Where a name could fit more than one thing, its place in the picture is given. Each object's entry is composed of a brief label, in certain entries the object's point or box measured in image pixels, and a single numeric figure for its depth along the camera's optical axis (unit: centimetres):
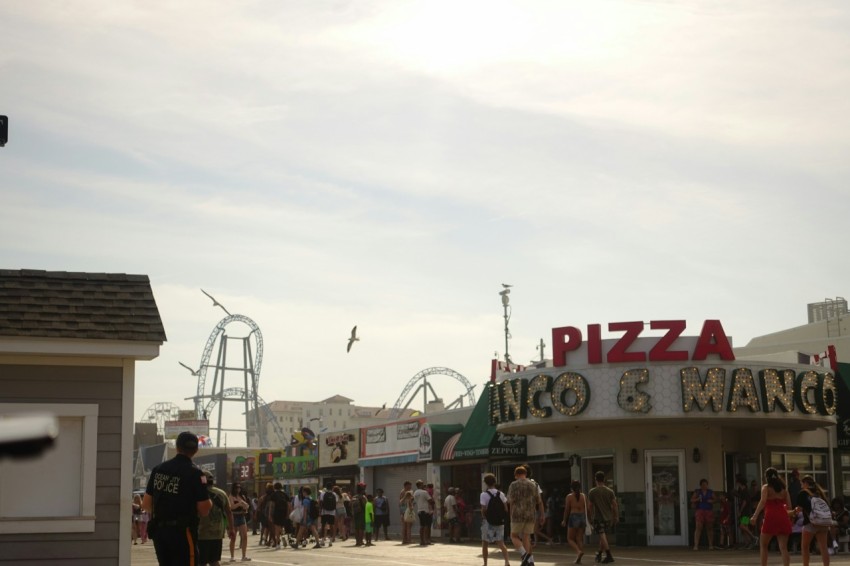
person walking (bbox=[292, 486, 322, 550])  2973
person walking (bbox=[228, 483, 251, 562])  2312
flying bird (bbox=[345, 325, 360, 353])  5663
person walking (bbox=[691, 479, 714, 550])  2588
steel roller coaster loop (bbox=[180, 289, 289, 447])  11156
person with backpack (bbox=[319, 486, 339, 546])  3044
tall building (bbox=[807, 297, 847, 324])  6156
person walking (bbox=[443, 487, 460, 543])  3114
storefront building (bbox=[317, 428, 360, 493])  4459
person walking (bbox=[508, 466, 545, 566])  1775
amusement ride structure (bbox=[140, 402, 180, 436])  13925
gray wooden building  1341
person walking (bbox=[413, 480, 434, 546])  3134
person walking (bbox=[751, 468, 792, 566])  1559
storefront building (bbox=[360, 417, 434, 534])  3884
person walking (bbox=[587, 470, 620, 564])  2081
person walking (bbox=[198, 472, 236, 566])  1543
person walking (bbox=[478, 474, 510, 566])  1809
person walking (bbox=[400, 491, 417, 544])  3198
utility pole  5481
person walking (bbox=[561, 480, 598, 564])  2175
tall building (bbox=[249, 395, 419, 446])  6431
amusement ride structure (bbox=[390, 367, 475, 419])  8912
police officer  971
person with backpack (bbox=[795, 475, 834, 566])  1652
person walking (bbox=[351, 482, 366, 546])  3120
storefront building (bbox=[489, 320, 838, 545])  2614
